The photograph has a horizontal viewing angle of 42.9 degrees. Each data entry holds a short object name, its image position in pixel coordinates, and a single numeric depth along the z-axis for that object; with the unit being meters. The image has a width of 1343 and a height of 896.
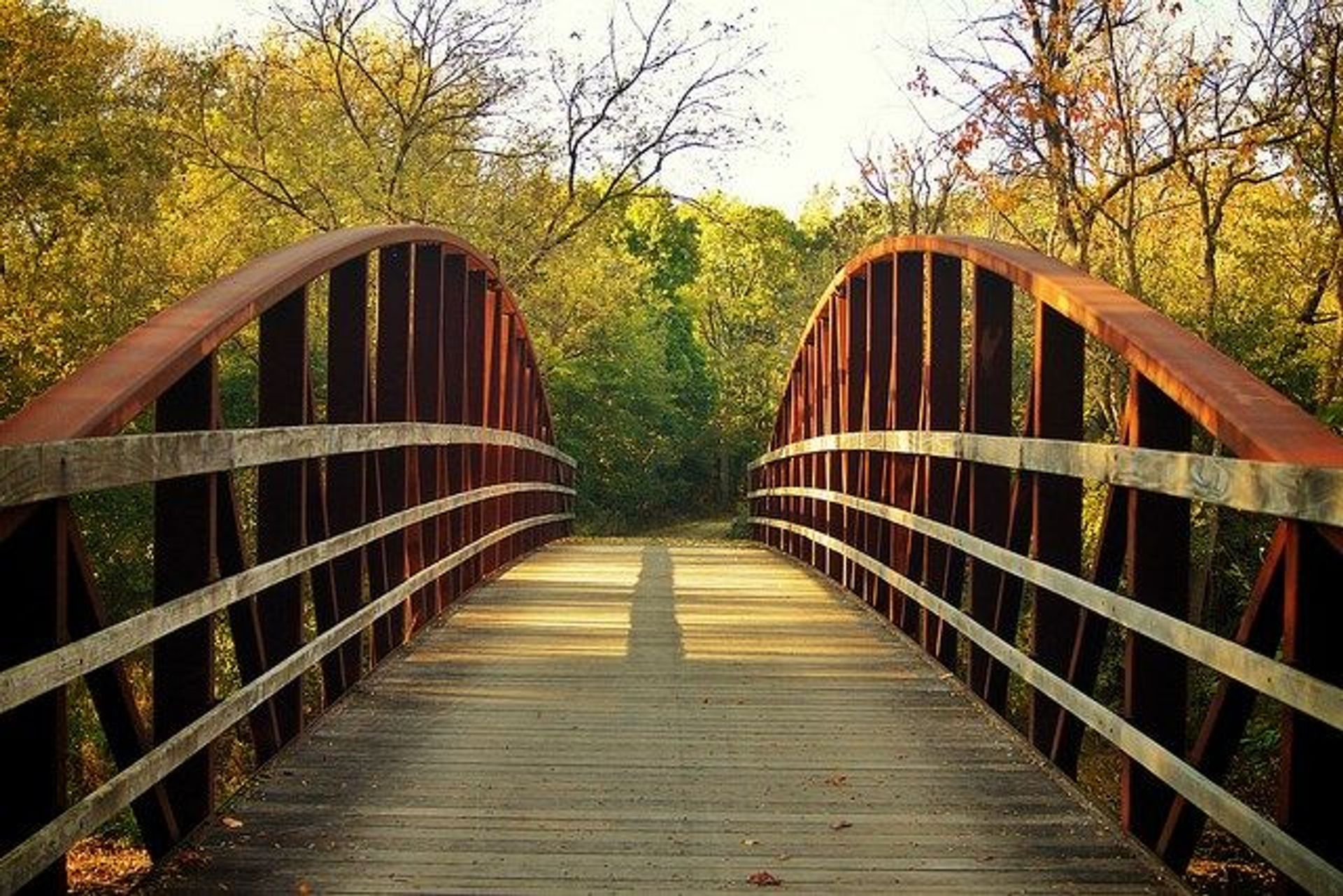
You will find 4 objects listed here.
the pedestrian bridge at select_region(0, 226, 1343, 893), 3.71
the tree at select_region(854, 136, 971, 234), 27.88
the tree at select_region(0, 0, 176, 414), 25.14
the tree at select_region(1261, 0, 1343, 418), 12.55
